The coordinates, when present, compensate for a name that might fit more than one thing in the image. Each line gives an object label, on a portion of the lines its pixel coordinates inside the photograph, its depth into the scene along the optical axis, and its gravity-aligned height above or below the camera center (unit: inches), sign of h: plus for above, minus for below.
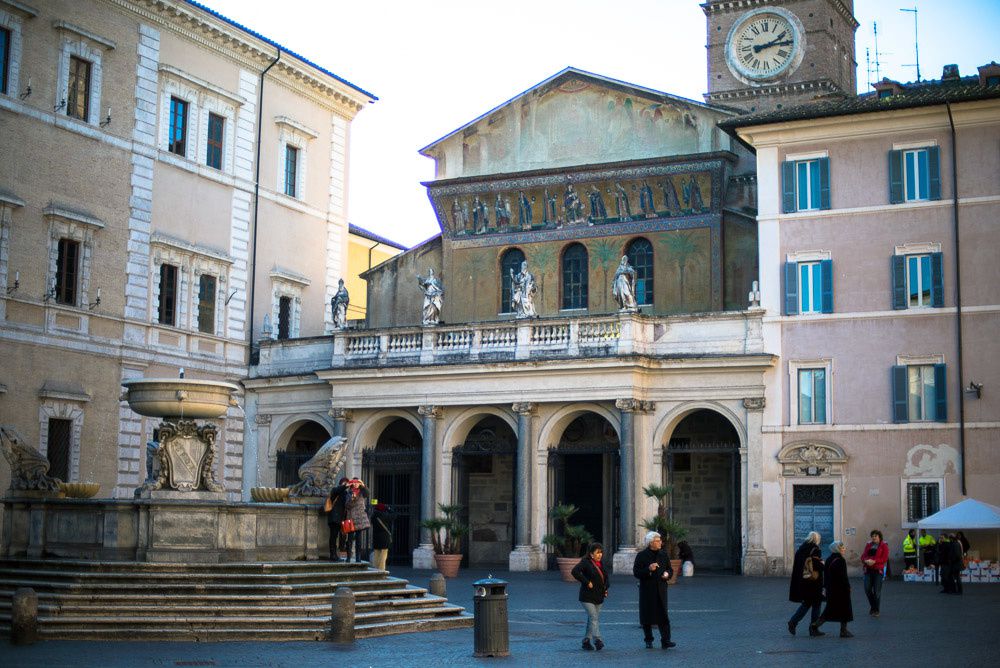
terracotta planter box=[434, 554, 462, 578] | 1357.0 -58.2
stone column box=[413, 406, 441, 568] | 1457.9 +38.5
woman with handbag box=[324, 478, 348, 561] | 844.6 -6.9
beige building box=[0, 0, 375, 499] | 1288.1 +290.6
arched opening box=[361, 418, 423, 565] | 1519.4 +16.5
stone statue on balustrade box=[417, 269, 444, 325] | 1466.5 +206.8
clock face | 2297.0 +746.8
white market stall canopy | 1172.5 -6.5
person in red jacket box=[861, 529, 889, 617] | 895.1 -39.3
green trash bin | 638.5 -51.9
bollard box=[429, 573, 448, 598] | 879.7 -51.9
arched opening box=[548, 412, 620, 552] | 1503.4 +27.6
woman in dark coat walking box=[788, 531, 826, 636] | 741.3 -39.7
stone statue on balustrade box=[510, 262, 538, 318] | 1408.7 +206.5
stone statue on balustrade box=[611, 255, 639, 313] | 1358.3 +204.3
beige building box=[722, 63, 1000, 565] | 1272.1 +180.9
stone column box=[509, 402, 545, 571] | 1398.9 +0.0
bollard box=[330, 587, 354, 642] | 687.1 -56.5
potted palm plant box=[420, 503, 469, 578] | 1363.2 -36.1
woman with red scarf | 681.6 -41.5
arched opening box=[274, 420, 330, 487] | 1563.7 +56.8
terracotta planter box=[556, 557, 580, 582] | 1262.3 -53.5
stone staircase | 690.8 -52.9
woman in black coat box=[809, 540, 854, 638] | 739.4 -44.4
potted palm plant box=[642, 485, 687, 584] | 1259.8 -19.9
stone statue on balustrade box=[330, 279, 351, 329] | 1526.8 +207.2
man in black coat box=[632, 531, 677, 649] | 690.2 -43.6
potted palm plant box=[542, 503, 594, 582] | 1268.5 -34.3
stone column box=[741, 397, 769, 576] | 1317.7 +11.3
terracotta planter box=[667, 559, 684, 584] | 1241.4 -53.1
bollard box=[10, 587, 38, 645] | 643.5 -54.5
